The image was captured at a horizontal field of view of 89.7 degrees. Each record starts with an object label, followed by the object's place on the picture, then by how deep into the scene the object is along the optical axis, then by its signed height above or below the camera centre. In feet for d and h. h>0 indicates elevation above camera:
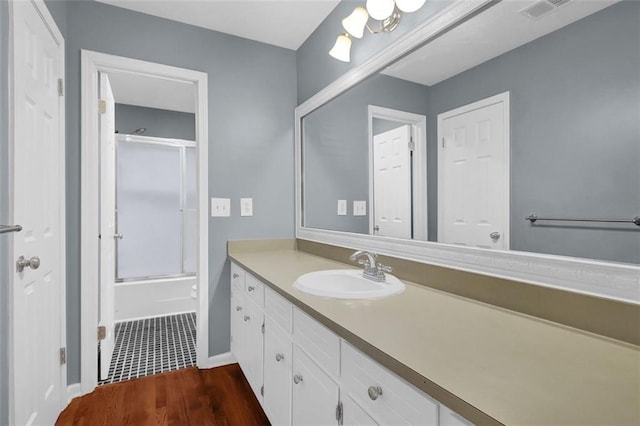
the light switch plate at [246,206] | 7.87 +0.18
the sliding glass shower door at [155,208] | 12.17 +0.25
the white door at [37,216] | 4.00 -0.02
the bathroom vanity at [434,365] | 1.76 -1.02
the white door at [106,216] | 6.79 -0.03
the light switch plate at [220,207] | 7.55 +0.17
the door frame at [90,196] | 6.39 +0.37
